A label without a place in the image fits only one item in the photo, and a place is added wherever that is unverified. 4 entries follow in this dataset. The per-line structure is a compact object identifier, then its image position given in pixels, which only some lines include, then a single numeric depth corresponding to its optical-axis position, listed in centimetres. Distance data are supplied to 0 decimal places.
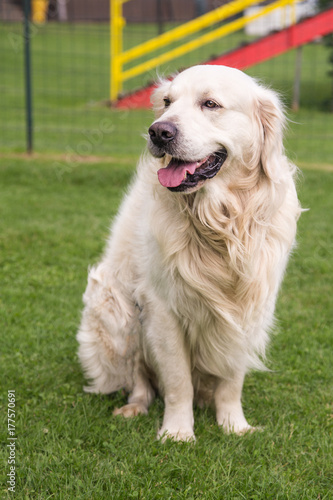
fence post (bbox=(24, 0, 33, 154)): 716
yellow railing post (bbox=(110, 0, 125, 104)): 1087
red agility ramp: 1096
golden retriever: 242
